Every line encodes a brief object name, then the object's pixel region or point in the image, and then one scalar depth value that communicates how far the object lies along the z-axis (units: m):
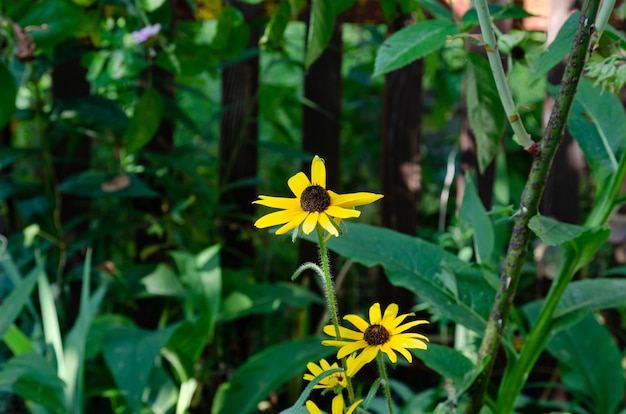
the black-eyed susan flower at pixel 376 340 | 0.61
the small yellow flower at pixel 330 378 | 0.67
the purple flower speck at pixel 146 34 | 1.53
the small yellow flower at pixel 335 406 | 0.63
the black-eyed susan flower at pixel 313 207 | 0.60
